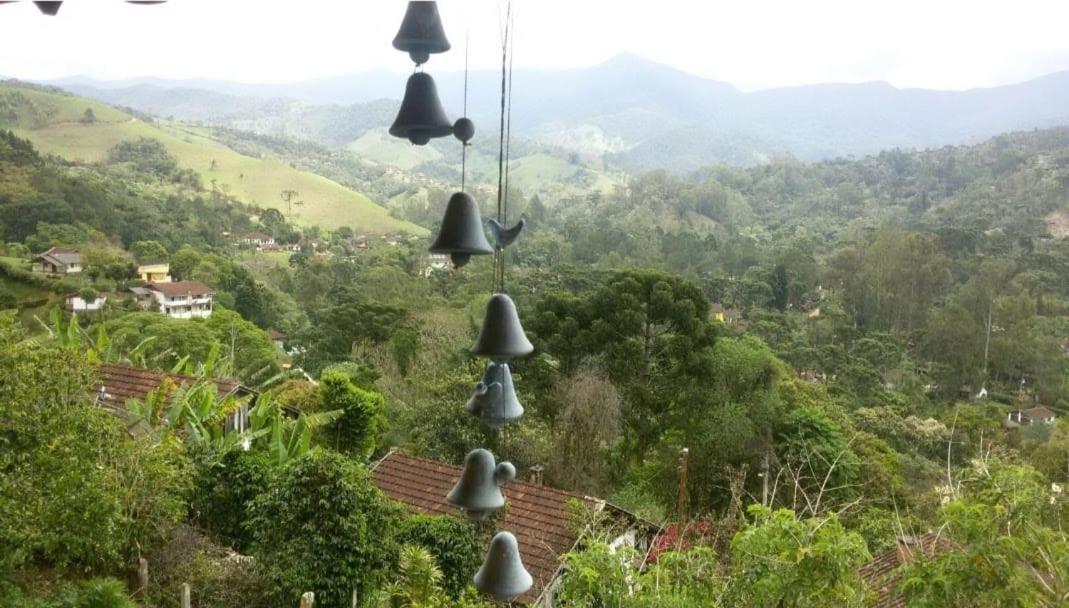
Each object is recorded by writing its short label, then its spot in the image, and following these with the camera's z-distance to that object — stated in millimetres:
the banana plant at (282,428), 8648
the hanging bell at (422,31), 2160
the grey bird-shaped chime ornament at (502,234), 2124
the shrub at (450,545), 7367
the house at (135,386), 9211
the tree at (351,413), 11555
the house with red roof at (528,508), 7602
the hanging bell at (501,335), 2307
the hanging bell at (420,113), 2287
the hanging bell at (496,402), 2359
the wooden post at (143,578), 6703
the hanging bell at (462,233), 2256
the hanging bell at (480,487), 2391
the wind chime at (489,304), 2184
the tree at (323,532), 6496
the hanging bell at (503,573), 2498
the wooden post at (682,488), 9202
